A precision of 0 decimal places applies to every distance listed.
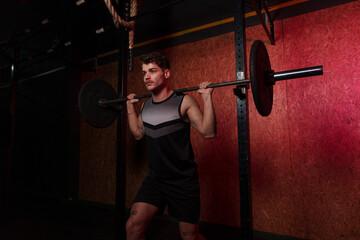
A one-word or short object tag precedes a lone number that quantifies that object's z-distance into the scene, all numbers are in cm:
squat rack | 140
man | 155
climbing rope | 172
